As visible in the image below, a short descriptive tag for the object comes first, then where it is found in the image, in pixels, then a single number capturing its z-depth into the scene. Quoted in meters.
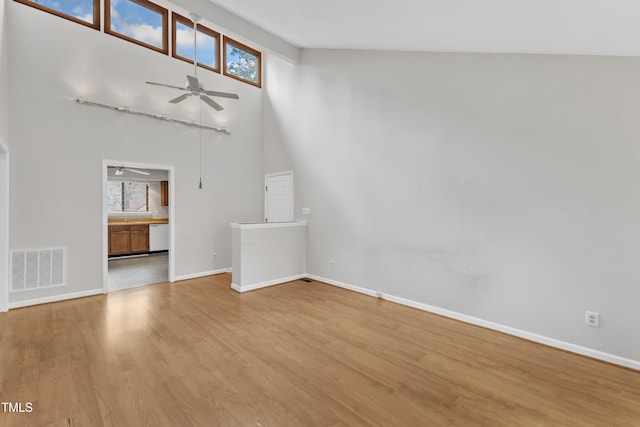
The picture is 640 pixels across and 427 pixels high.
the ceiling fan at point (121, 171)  6.81
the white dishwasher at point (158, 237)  7.87
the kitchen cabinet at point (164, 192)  8.36
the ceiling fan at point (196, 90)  3.45
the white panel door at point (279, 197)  5.73
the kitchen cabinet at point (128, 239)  7.17
